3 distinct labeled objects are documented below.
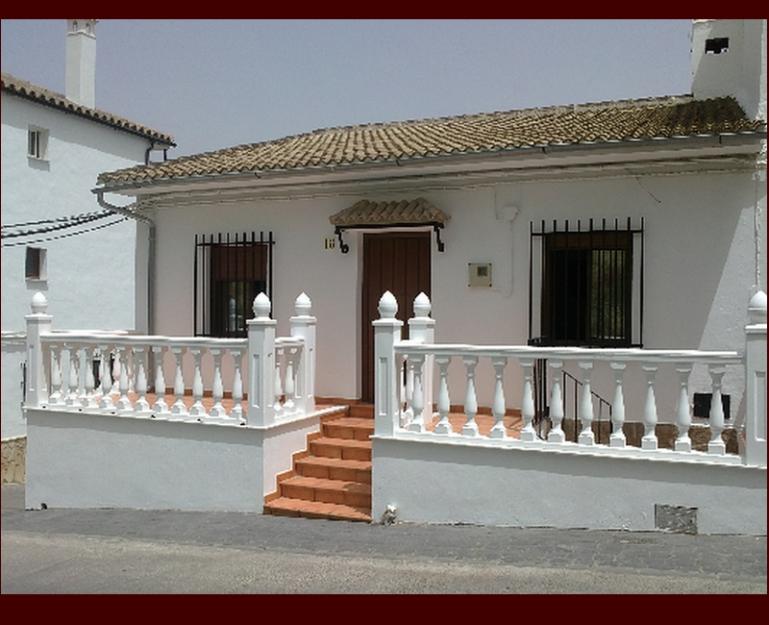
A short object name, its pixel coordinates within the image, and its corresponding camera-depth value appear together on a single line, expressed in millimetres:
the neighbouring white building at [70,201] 16594
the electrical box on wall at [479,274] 9336
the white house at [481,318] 6863
